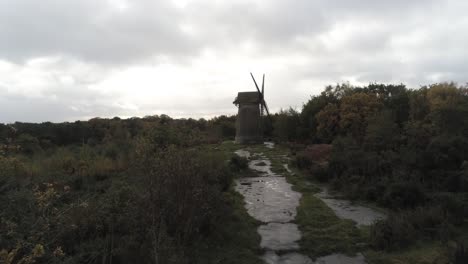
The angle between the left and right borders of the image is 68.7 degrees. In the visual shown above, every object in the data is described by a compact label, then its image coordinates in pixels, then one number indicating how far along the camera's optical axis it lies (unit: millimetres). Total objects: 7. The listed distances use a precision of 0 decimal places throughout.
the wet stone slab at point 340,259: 6000
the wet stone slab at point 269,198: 9240
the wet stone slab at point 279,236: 6856
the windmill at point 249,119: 36531
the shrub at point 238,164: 17688
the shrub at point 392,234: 6430
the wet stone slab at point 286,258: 6130
